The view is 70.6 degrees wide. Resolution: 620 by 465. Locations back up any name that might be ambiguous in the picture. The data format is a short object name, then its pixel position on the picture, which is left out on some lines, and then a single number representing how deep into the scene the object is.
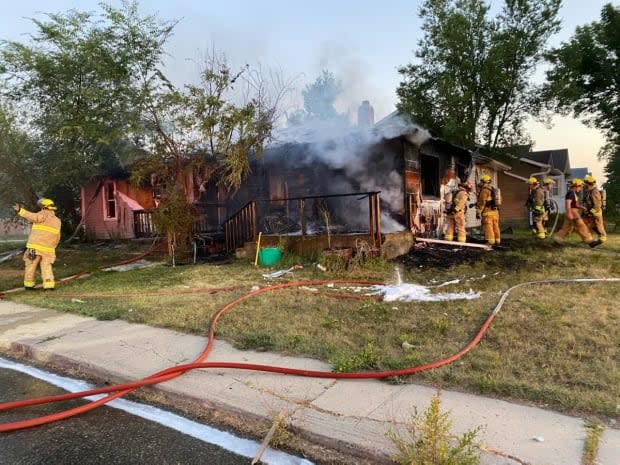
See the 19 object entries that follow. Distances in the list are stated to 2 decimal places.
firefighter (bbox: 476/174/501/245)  10.59
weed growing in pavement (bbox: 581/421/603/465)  2.22
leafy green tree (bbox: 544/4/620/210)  19.28
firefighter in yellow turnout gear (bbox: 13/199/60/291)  8.09
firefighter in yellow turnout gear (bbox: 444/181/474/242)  10.47
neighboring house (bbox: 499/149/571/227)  26.47
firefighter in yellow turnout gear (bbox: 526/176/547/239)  11.54
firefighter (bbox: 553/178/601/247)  10.05
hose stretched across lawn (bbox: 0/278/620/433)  3.00
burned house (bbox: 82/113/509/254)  10.45
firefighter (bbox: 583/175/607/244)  10.05
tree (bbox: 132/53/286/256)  10.23
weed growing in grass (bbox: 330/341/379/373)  3.55
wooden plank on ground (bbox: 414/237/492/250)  10.20
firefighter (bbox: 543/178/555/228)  11.65
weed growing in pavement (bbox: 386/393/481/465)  2.13
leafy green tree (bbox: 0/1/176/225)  10.66
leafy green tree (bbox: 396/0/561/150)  18.42
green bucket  9.77
